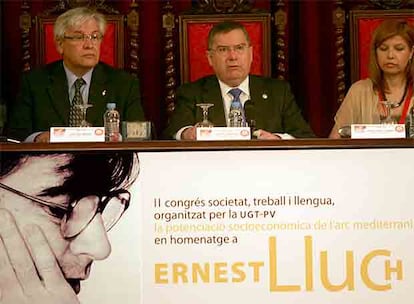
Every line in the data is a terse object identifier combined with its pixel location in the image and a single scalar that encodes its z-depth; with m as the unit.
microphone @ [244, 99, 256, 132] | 7.86
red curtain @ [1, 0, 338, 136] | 9.52
